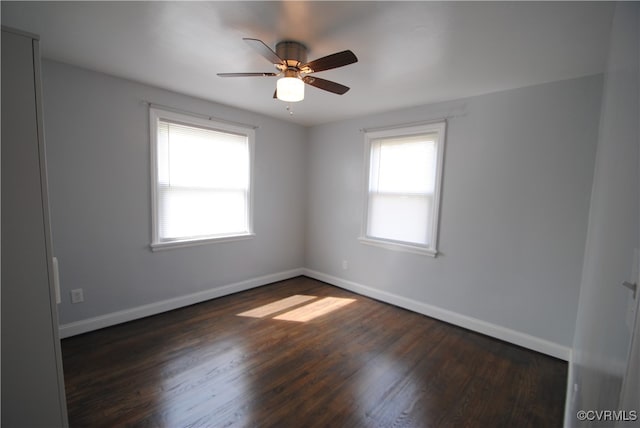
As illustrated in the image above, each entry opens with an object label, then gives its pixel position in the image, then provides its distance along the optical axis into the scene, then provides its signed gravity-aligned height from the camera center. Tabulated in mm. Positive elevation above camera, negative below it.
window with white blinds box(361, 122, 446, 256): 3096 +86
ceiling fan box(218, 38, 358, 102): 1729 +842
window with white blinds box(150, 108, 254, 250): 2930 +93
